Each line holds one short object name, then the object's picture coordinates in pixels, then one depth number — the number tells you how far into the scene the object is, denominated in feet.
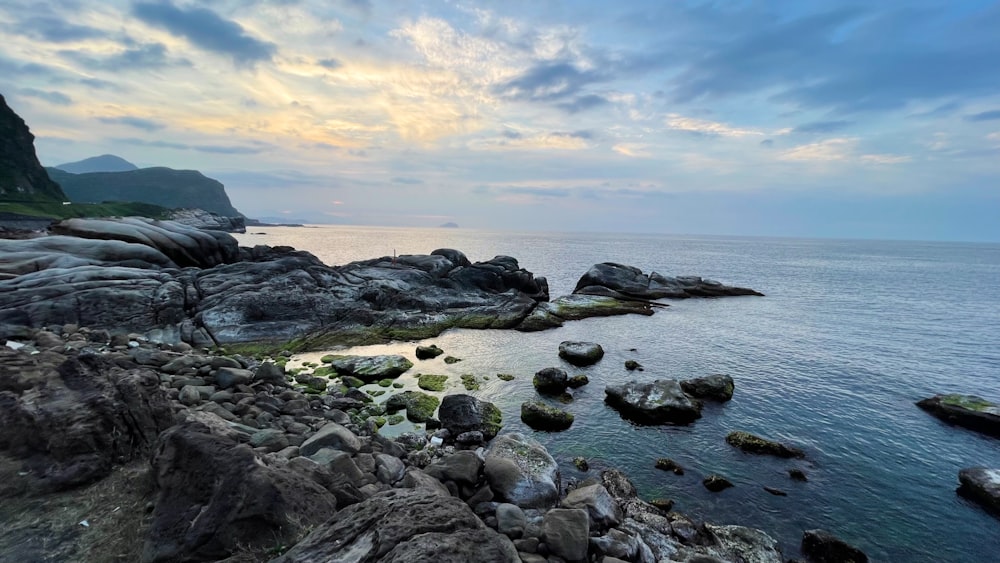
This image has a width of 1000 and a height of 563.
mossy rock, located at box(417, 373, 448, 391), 87.71
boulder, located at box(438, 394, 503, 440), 68.44
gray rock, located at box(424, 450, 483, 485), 43.11
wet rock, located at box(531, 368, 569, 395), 89.17
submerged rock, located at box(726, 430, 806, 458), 65.21
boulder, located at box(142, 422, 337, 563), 24.11
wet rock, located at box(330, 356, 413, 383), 91.18
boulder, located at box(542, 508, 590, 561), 32.91
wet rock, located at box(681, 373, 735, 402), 85.92
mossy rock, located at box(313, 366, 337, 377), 90.97
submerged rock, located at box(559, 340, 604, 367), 108.78
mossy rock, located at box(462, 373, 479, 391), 89.72
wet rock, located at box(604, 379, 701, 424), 76.33
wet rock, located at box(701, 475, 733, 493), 56.08
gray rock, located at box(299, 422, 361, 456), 42.80
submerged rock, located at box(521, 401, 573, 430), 72.84
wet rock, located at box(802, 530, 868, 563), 44.55
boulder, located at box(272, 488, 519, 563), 19.75
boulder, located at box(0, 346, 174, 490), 29.37
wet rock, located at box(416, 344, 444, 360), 107.96
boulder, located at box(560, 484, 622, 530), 42.04
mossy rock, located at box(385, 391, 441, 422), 73.61
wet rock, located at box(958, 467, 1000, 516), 54.29
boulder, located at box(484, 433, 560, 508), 44.29
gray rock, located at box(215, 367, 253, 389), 63.62
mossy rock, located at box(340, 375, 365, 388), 85.56
